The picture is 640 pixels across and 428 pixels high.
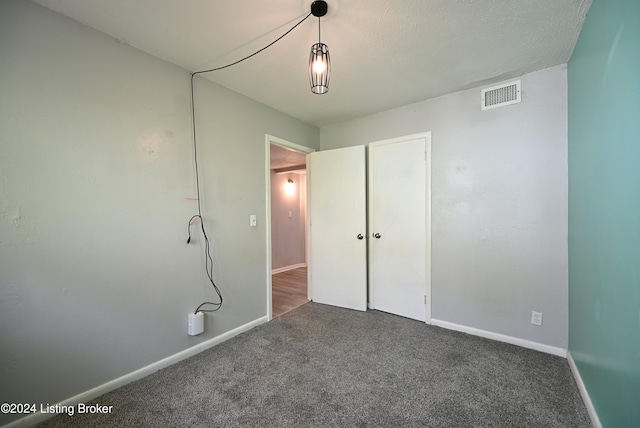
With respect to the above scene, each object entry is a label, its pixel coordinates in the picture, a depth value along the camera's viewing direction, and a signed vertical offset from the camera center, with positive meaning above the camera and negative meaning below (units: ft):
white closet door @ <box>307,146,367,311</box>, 10.41 -0.83
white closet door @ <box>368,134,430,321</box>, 9.30 -0.74
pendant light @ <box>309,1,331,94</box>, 4.36 +2.42
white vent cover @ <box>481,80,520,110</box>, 7.57 +3.36
